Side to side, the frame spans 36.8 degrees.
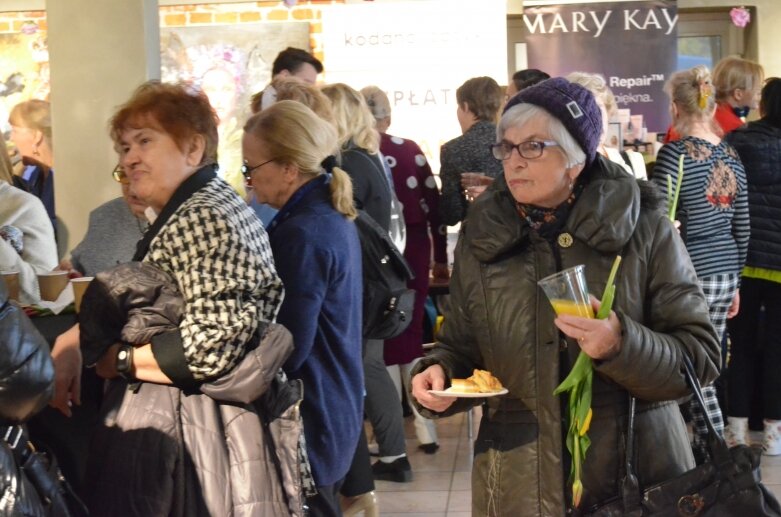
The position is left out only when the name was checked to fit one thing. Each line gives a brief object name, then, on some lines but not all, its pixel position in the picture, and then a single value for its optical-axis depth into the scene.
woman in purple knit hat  2.50
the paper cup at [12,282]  3.29
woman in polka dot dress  6.34
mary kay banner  8.85
